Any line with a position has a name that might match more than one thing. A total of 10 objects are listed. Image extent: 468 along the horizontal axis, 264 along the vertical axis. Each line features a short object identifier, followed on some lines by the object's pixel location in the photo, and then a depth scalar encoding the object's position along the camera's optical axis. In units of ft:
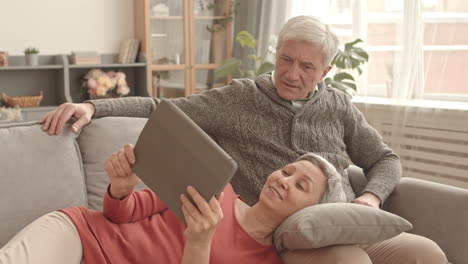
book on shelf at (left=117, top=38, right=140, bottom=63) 13.61
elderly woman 4.36
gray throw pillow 4.37
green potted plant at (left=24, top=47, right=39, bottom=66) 12.35
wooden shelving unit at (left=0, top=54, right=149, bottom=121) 12.51
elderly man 5.95
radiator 9.80
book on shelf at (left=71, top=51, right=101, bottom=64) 12.83
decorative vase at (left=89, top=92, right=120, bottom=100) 13.11
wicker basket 12.10
